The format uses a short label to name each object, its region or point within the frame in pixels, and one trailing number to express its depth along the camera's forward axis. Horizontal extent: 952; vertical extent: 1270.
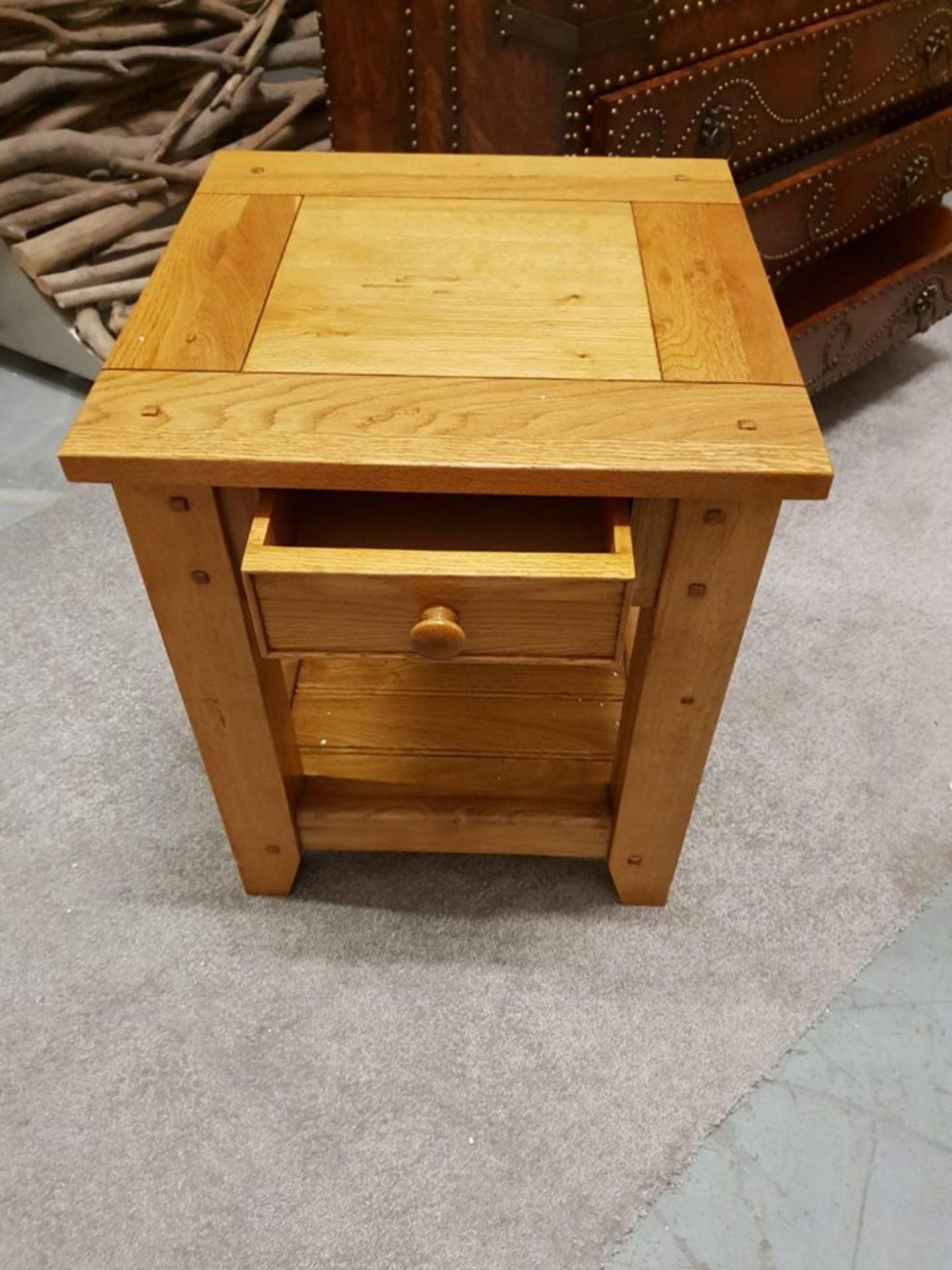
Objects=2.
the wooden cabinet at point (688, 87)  0.99
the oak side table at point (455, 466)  0.63
